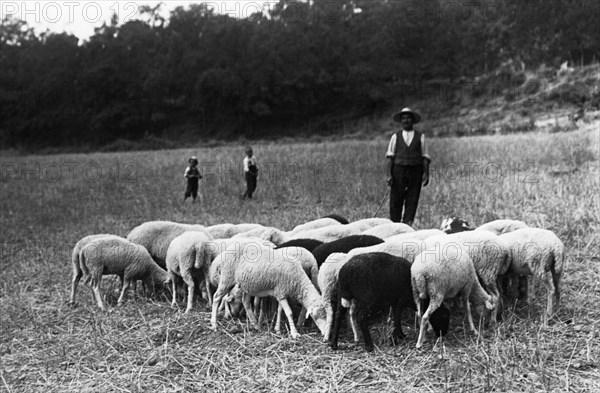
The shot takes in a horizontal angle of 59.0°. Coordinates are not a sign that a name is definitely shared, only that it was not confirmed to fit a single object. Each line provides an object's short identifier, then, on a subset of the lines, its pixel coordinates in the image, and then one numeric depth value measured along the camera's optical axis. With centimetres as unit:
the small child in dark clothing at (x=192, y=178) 1298
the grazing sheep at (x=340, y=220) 782
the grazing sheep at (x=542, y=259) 495
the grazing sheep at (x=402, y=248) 514
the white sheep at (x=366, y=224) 676
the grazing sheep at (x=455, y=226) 663
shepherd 834
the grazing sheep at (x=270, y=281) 495
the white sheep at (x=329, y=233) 656
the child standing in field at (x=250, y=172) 1316
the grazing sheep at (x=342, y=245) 559
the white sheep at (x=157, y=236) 675
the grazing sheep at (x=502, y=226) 614
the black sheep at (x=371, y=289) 440
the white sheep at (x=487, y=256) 502
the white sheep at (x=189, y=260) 564
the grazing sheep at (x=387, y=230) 637
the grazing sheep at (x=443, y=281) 439
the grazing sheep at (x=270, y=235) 667
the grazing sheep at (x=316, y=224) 727
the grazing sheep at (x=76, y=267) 604
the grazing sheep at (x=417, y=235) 548
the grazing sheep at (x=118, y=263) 595
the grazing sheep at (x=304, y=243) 590
